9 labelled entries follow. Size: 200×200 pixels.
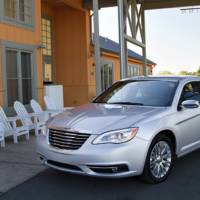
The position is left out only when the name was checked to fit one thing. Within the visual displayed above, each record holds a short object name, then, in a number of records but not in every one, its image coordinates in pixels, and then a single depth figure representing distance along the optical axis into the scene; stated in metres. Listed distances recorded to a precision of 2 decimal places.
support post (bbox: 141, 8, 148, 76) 15.82
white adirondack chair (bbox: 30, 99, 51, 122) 9.69
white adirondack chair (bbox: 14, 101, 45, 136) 8.78
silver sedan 4.64
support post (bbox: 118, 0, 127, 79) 11.12
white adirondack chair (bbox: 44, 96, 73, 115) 10.25
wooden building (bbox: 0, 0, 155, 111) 9.86
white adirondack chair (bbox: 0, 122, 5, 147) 7.65
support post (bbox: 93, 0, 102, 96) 10.04
